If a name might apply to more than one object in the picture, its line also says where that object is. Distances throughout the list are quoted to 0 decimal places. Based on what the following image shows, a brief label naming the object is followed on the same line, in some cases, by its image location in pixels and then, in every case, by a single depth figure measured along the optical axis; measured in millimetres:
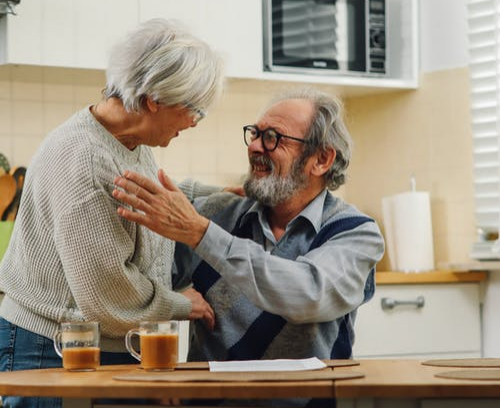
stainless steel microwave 5182
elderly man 2766
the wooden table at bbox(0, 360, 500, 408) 2199
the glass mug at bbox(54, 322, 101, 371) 2563
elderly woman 2776
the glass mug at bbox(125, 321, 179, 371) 2555
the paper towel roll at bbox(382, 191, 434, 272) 5246
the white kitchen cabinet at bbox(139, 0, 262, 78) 4949
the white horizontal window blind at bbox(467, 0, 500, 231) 5018
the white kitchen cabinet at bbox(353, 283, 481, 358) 4862
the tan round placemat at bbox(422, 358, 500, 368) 2657
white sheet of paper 2496
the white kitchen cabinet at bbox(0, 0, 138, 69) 4571
